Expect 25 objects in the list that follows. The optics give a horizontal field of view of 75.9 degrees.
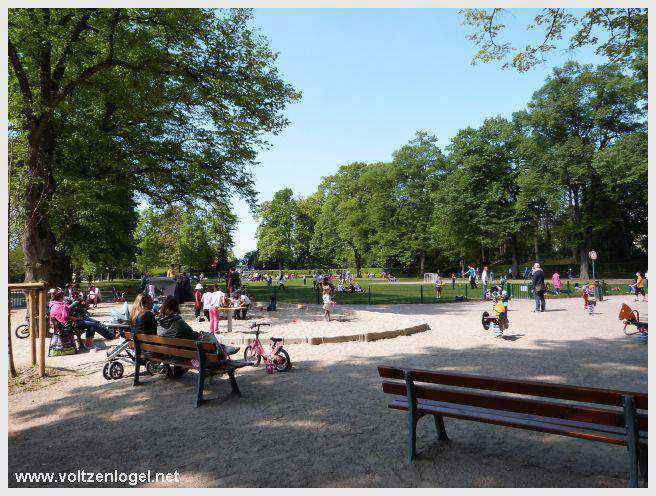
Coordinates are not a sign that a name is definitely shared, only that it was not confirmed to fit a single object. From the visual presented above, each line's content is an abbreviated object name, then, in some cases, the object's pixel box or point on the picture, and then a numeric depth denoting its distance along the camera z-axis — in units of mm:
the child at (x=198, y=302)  16214
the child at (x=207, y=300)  12492
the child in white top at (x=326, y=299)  14312
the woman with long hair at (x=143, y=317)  7887
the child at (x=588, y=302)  15719
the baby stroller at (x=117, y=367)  7551
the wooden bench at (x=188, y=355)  6074
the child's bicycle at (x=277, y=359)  7812
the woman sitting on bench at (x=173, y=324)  7066
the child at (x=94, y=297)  22938
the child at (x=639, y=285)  20922
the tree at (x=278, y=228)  71375
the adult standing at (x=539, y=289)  17281
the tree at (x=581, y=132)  38466
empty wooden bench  3223
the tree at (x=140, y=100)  13422
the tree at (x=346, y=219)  60969
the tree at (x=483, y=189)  46344
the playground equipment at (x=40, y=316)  7550
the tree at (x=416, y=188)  54625
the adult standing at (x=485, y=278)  29975
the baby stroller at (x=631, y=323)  10312
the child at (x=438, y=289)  25250
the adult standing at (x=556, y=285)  25469
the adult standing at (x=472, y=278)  34500
